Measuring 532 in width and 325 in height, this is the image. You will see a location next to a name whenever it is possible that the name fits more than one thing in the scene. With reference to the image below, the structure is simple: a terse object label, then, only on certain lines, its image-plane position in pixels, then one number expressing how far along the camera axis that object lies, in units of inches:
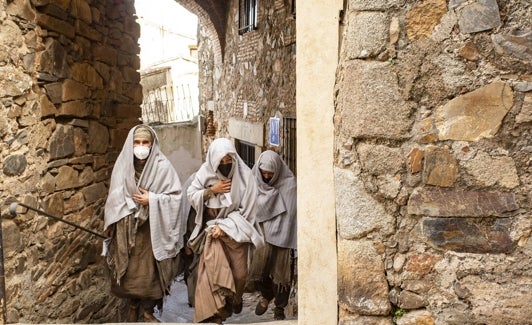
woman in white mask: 162.6
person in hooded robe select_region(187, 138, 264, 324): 157.5
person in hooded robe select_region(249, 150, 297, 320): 195.3
